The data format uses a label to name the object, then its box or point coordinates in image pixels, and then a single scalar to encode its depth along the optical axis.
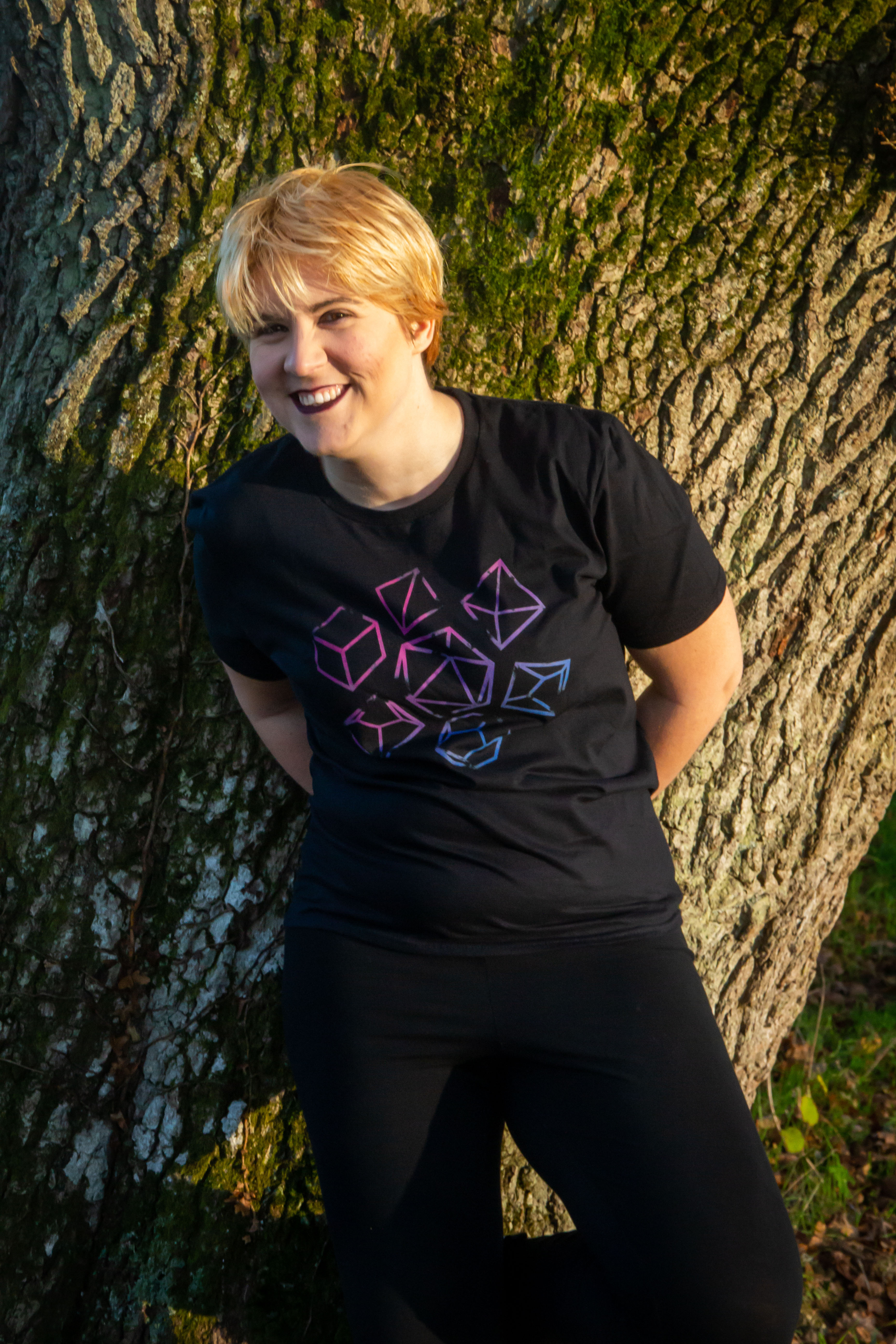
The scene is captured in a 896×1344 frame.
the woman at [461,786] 1.90
